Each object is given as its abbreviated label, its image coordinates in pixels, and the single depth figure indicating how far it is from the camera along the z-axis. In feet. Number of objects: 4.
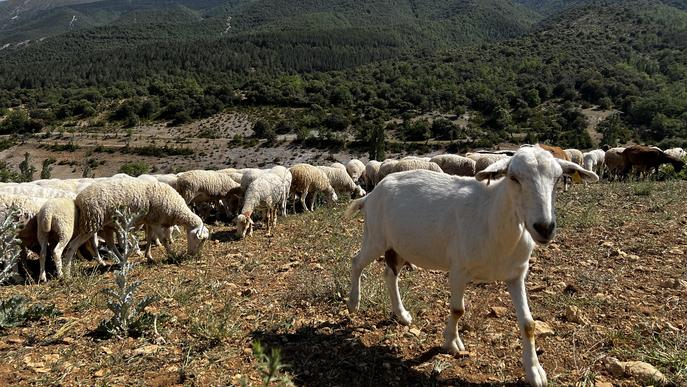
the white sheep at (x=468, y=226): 10.26
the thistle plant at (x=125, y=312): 13.32
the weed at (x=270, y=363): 4.99
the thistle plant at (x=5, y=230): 13.78
